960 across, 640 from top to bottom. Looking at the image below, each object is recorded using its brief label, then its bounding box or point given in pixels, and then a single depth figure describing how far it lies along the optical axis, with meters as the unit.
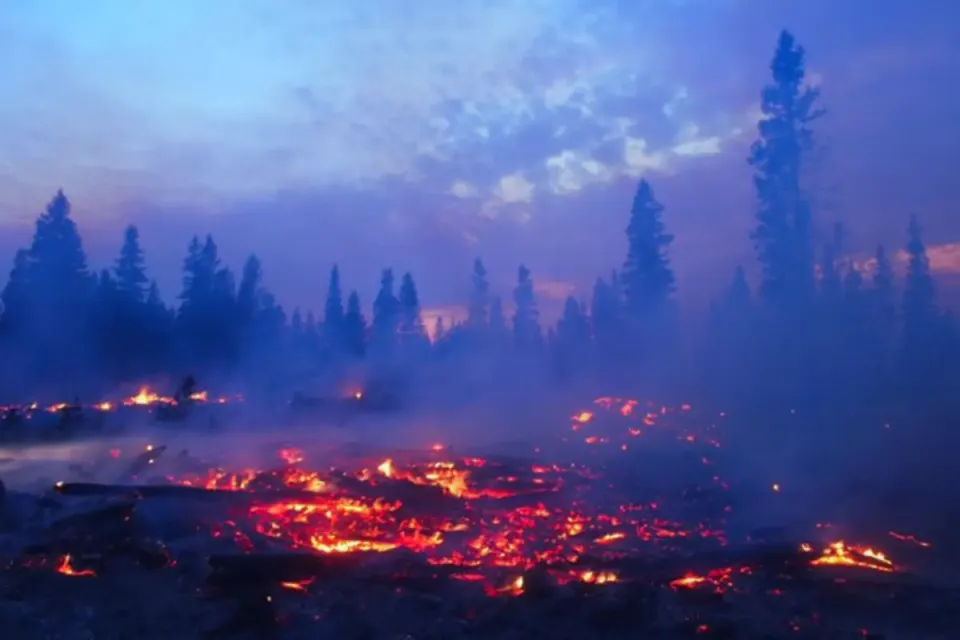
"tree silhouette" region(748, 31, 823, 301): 51.38
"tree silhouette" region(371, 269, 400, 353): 94.88
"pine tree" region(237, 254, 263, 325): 78.03
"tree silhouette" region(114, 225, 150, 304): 65.81
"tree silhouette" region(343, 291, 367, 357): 94.81
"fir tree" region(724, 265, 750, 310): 74.51
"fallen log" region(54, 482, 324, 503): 17.05
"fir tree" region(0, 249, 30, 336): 53.31
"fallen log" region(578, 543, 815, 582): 11.57
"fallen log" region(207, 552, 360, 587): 11.20
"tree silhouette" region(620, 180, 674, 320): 65.88
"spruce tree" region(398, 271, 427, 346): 93.81
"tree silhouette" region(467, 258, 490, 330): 98.38
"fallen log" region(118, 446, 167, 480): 20.88
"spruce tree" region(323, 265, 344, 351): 99.67
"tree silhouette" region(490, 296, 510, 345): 100.00
